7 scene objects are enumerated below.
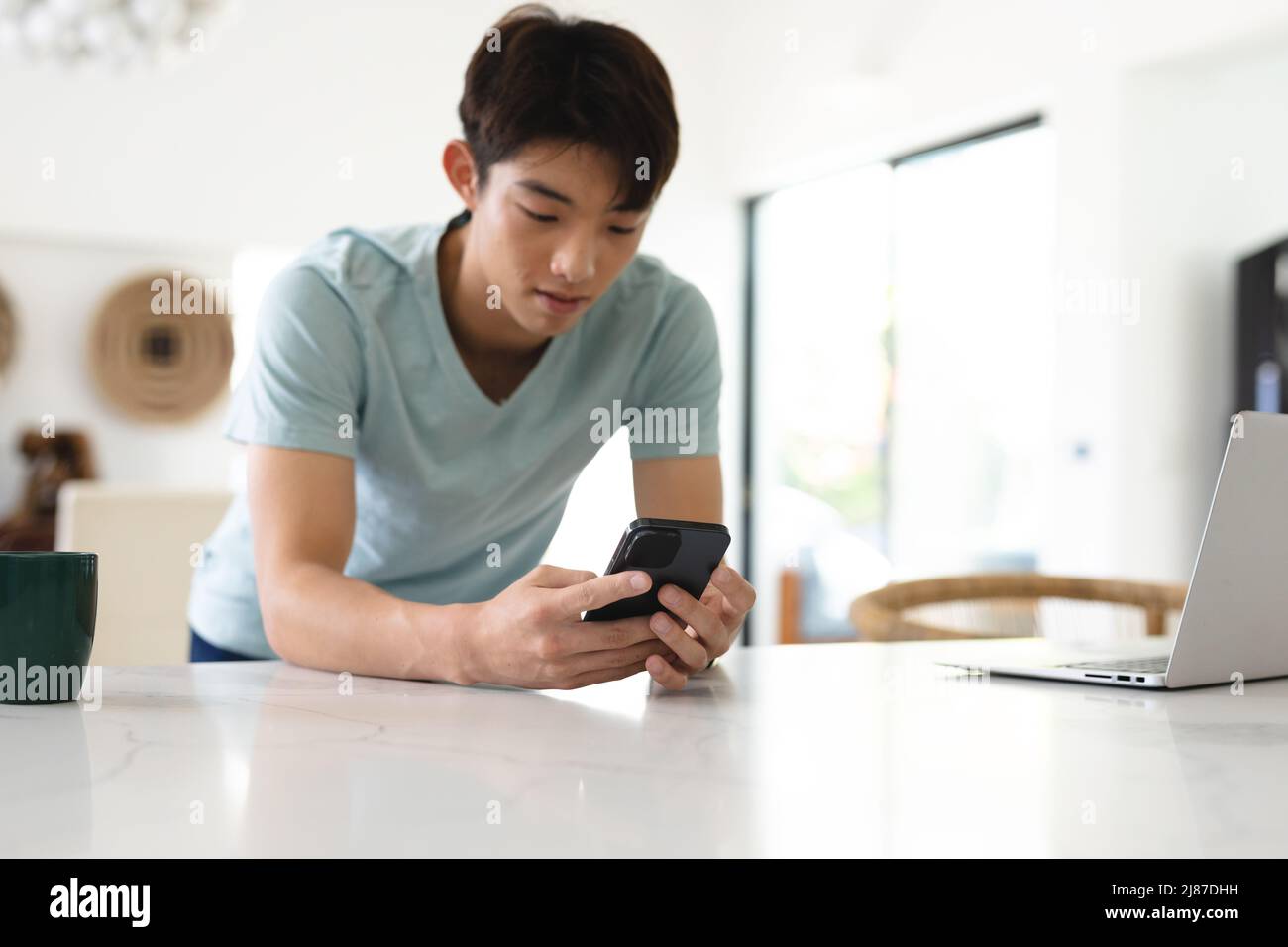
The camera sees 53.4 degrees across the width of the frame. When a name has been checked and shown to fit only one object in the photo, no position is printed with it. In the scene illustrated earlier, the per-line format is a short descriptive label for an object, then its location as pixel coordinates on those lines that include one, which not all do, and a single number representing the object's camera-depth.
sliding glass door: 4.20
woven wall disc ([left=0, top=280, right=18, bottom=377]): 4.31
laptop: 0.96
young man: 1.00
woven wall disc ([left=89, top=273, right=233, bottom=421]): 4.48
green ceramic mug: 0.88
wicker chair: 1.99
